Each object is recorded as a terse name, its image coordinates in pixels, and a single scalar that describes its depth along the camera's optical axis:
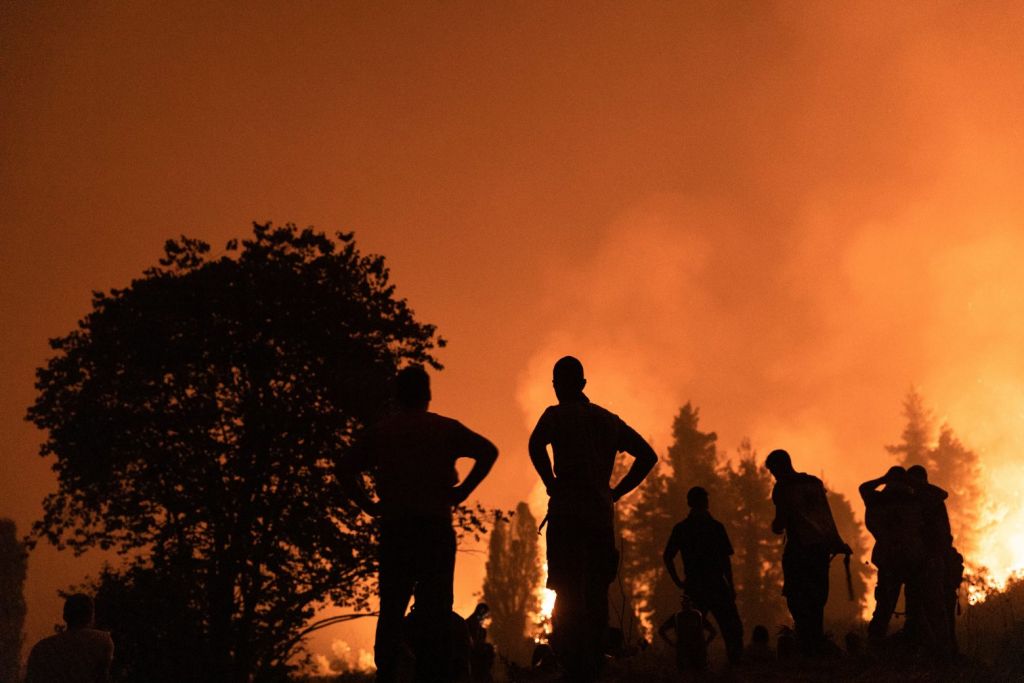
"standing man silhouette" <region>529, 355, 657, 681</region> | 7.48
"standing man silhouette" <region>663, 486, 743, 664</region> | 12.90
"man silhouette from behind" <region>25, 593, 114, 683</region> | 7.66
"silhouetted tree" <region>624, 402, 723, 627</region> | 54.75
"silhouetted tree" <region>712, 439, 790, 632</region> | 52.91
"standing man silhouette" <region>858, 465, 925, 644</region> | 12.27
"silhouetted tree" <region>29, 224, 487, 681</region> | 23.98
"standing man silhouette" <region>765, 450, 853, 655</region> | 12.72
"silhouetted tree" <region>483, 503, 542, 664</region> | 69.19
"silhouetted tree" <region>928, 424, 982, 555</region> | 69.56
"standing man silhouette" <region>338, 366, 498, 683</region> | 6.38
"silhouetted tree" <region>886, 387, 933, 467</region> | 75.88
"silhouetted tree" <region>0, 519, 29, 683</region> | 60.09
